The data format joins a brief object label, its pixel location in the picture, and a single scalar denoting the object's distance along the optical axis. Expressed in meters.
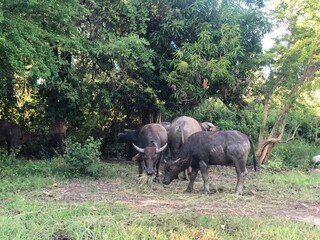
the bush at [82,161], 7.48
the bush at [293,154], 10.83
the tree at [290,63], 9.36
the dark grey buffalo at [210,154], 6.47
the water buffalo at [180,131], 8.12
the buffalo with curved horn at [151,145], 7.02
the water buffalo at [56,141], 10.87
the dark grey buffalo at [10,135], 10.16
